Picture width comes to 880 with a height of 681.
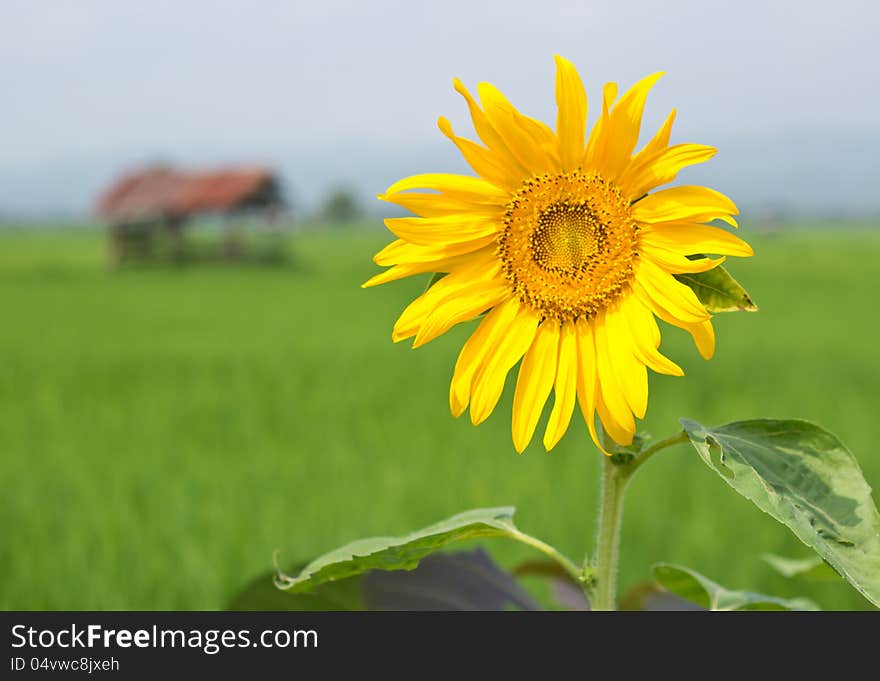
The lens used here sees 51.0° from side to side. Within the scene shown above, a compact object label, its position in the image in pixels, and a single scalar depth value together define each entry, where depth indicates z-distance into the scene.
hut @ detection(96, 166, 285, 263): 27.41
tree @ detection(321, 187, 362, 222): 88.19
